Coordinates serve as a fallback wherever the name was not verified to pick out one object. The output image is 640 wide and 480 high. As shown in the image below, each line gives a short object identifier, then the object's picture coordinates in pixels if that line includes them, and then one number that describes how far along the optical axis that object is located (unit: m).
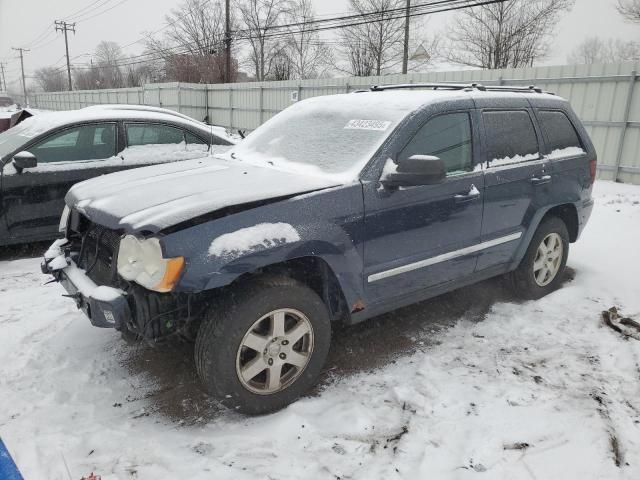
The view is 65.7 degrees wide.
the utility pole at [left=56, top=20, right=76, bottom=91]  59.36
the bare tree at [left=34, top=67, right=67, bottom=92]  97.50
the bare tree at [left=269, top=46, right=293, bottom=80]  41.67
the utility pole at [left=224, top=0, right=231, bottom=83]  24.66
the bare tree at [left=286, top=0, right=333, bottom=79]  42.16
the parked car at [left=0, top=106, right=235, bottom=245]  5.12
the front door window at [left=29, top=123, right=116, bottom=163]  5.41
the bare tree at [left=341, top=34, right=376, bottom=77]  36.88
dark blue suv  2.52
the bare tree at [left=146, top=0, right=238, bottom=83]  37.53
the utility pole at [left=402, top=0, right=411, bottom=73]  22.17
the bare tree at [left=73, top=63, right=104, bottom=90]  72.48
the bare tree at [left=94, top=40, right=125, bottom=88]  65.00
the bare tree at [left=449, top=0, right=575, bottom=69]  30.42
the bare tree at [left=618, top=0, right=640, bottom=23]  27.27
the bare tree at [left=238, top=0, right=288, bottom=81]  41.70
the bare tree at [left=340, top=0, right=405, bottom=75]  35.31
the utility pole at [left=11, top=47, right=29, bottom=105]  86.11
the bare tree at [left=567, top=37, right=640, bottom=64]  35.83
